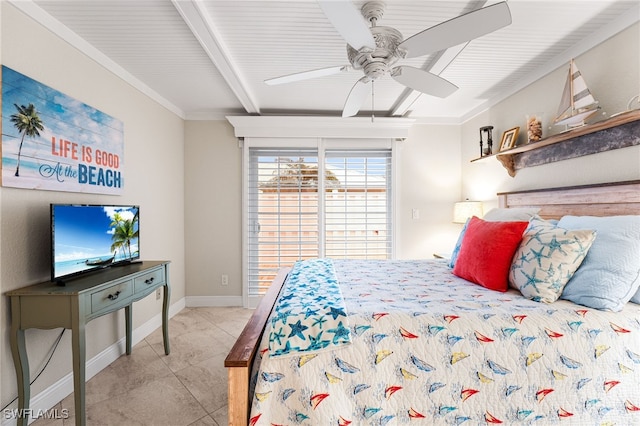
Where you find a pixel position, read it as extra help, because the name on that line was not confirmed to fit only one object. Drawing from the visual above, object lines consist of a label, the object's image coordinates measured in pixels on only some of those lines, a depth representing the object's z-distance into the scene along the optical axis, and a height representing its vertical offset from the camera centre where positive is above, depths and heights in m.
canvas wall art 1.66 +0.47
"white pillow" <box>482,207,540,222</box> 2.23 -0.04
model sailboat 1.98 +0.74
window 3.77 +0.05
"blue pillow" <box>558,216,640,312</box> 1.39 -0.30
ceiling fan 1.26 +0.84
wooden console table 1.61 -0.58
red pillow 1.73 -0.27
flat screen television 1.77 -0.17
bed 1.18 -0.65
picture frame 2.80 +0.69
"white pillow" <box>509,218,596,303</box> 1.51 -0.28
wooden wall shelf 1.79 +0.49
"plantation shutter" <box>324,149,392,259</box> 3.80 +0.06
